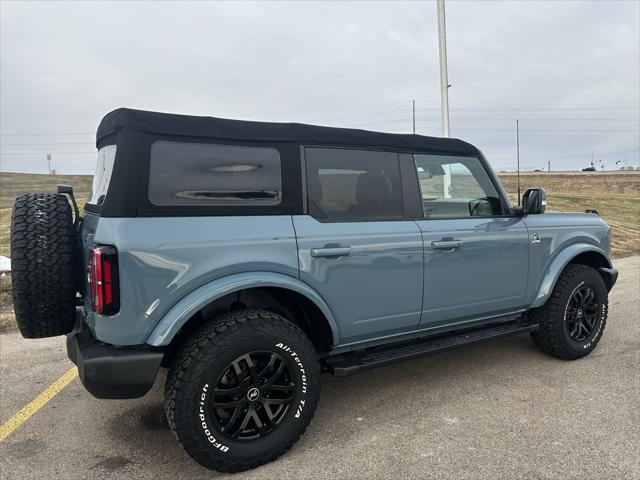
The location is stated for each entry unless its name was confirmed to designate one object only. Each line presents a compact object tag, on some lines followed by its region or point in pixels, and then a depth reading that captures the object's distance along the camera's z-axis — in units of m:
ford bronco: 2.41
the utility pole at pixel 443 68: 11.05
